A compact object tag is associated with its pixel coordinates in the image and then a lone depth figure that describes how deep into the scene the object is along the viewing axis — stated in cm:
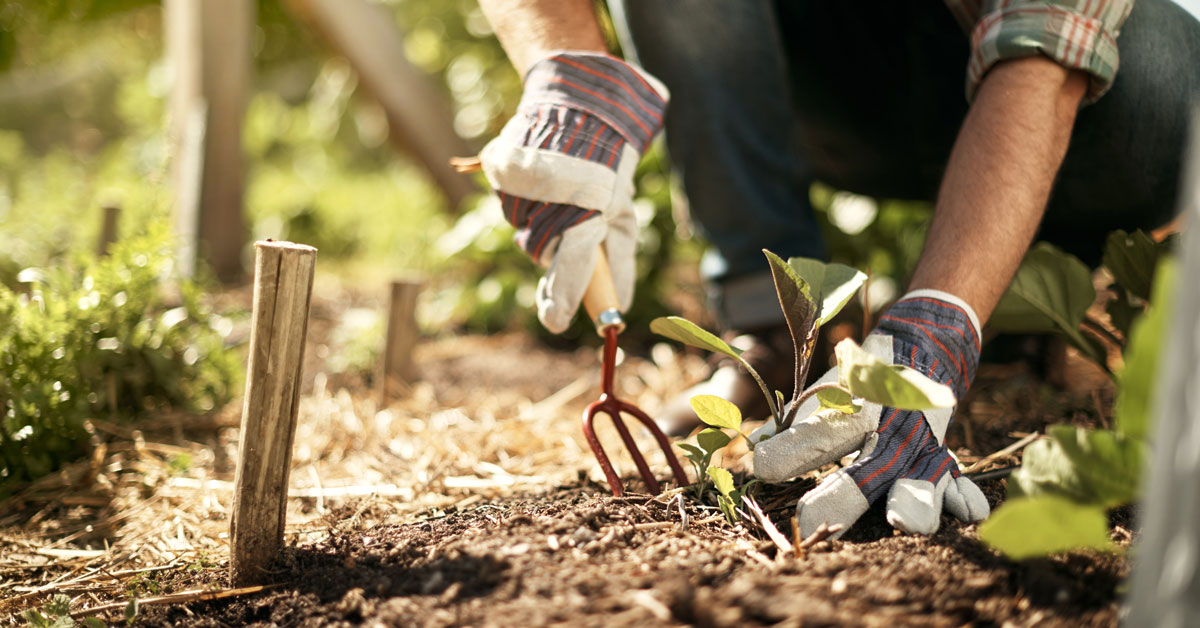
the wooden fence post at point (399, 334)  187
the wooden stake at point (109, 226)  209
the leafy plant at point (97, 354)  123
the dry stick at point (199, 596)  83
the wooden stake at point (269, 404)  80
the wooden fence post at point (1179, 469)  44
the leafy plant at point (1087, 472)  54
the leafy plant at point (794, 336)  88
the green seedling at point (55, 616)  82
